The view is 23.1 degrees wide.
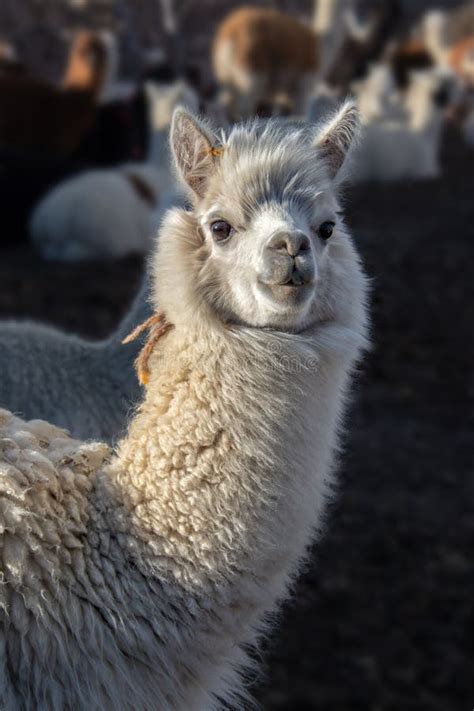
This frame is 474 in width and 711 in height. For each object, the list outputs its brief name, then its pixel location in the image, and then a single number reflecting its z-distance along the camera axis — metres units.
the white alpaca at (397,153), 13.40
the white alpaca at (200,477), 2.19
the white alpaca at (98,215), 9.59
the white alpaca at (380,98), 15.35
